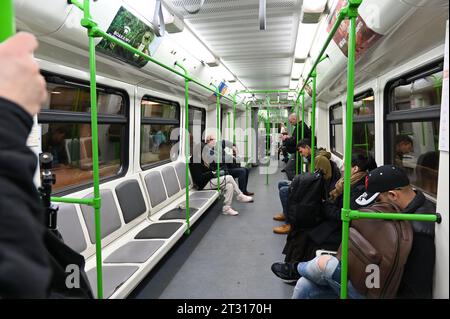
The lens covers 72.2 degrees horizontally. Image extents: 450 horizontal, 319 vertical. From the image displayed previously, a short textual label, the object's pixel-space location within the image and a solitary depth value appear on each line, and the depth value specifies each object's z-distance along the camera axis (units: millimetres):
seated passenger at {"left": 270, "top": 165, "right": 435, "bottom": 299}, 1507
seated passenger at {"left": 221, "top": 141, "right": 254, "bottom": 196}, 6453
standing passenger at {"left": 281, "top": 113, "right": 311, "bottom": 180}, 6164
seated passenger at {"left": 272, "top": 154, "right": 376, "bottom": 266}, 2721
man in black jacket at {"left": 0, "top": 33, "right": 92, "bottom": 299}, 521
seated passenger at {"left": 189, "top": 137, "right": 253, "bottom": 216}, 5566
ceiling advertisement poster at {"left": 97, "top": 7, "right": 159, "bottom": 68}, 2463
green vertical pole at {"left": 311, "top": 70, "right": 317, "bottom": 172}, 3236
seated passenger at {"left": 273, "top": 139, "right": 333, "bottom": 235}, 3234
